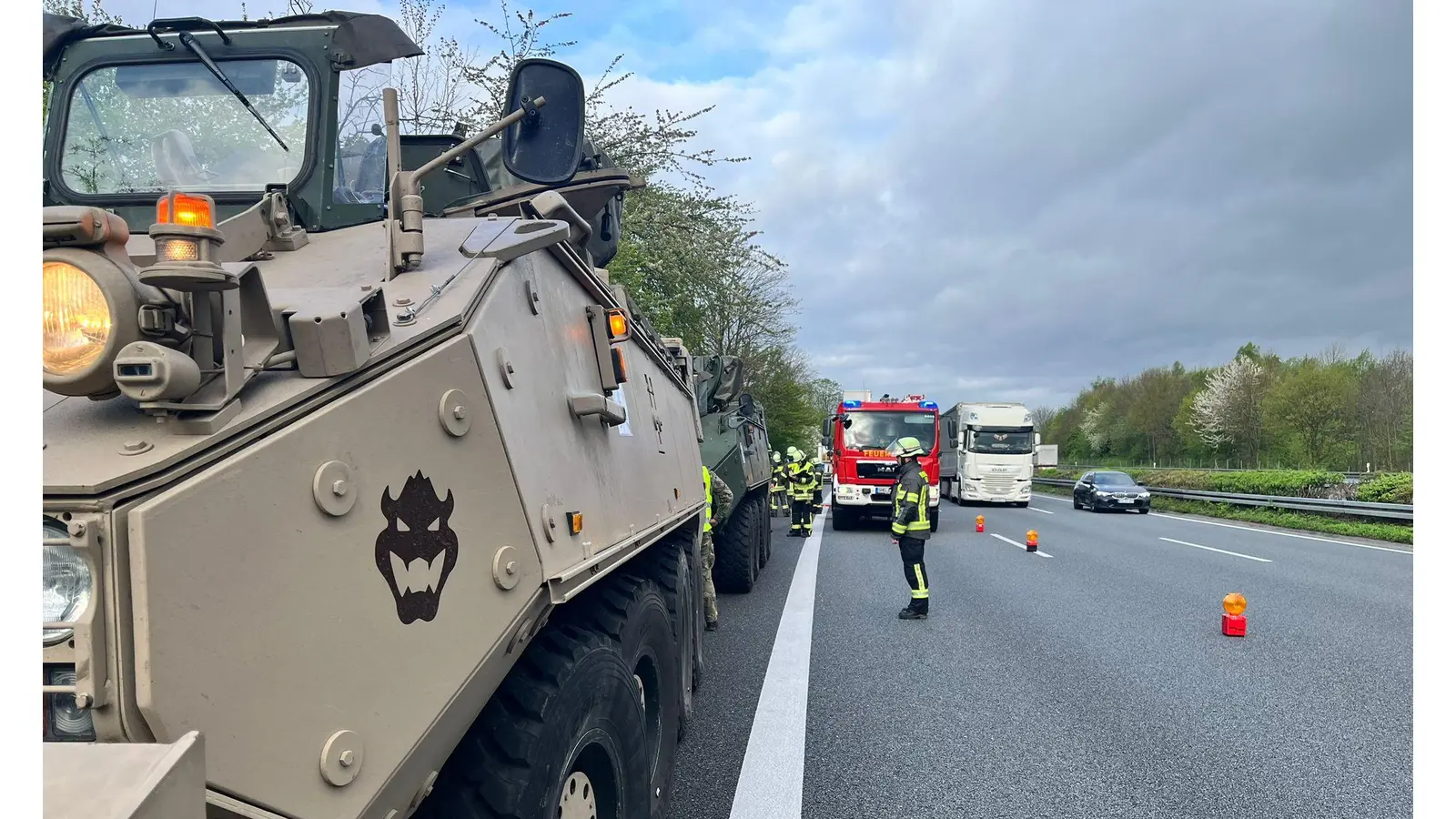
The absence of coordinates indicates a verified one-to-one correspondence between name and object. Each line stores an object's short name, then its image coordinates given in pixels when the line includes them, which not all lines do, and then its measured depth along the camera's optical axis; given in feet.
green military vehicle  34.63
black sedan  89.51
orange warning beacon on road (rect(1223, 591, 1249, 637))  26.55
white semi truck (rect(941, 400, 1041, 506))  99.35
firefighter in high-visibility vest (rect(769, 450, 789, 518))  87.10
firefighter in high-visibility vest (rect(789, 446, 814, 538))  61.82
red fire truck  65.21
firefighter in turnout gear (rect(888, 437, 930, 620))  29.76
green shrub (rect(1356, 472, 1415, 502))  64.59
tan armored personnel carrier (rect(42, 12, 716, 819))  4.55
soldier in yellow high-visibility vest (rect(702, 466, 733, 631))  26.03
